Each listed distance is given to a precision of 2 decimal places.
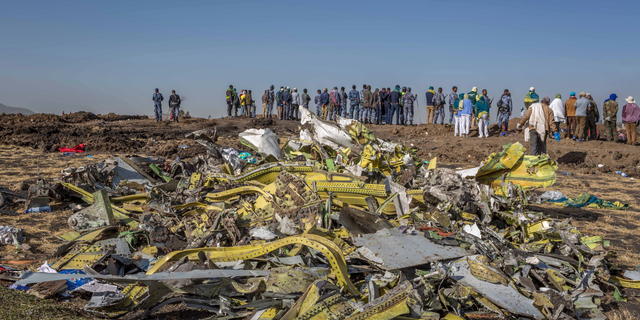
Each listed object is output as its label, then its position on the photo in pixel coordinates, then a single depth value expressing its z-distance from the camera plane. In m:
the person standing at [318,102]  18.62
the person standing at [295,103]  19.32
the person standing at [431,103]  16.88
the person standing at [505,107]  14.91
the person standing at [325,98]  18.39
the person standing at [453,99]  15.23
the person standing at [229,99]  20.36
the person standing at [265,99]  20.80
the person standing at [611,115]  12.17
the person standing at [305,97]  19.20
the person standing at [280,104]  19.62
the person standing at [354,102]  18.25
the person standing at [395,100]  17.72
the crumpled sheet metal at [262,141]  6.70
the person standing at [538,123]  8.29
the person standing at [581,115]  12.54
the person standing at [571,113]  13.30
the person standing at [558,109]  12.55
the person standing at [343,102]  18.58
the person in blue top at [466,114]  13.97
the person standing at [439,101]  16.91
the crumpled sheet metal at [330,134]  6.79
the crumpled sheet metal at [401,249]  2.98
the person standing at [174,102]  18.14
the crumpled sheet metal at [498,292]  2.64
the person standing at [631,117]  11.66
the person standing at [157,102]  17.72
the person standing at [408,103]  18.03
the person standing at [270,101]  20.66
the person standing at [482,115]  14.11
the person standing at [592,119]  12.70
